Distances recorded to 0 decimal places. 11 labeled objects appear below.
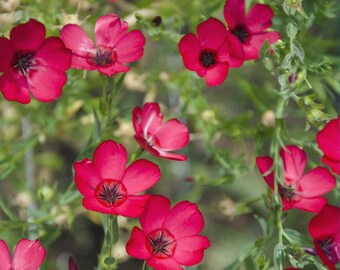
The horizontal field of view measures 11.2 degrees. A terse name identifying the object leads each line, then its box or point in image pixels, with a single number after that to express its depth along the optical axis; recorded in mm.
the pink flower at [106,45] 723
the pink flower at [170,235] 699
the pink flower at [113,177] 700
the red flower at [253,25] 745
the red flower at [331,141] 694
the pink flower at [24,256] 703
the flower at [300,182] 716
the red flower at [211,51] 721
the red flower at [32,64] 716
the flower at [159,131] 740
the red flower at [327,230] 697
